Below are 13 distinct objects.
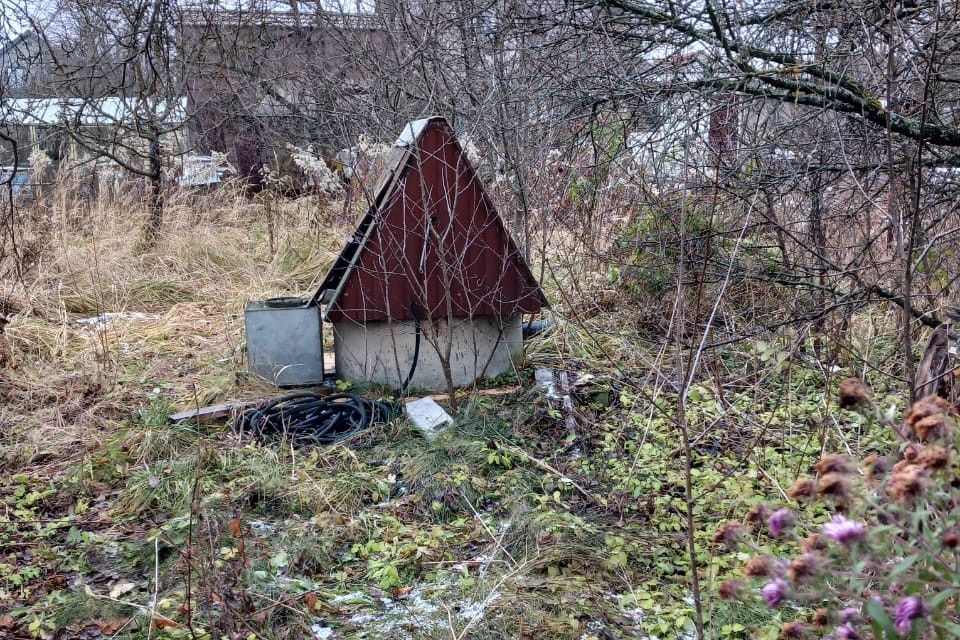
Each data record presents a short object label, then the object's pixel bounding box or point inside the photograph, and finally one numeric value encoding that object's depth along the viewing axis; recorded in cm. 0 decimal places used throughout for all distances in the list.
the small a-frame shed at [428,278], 534
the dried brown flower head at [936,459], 137
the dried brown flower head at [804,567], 142
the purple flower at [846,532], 136
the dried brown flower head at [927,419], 146
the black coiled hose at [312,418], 487
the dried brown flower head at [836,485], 140
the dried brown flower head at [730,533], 173
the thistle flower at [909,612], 131
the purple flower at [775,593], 146
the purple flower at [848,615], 150
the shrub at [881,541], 137
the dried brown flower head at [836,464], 148
